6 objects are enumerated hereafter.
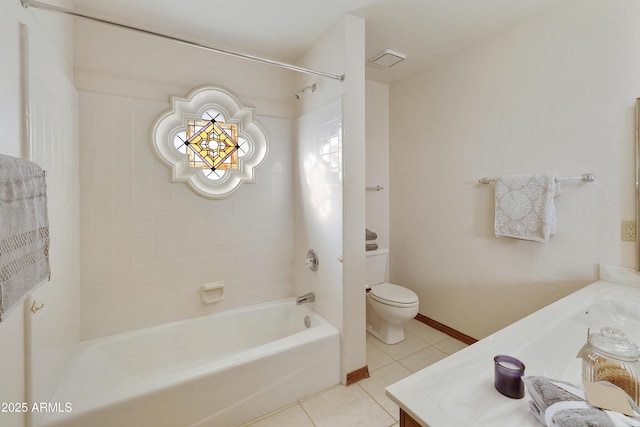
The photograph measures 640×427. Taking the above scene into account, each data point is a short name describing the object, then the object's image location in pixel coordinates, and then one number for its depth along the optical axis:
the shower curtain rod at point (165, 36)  1.09
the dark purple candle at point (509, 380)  0.68
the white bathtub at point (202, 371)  1.27
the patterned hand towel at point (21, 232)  0.70
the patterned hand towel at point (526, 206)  1.69
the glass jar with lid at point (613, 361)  0.61
